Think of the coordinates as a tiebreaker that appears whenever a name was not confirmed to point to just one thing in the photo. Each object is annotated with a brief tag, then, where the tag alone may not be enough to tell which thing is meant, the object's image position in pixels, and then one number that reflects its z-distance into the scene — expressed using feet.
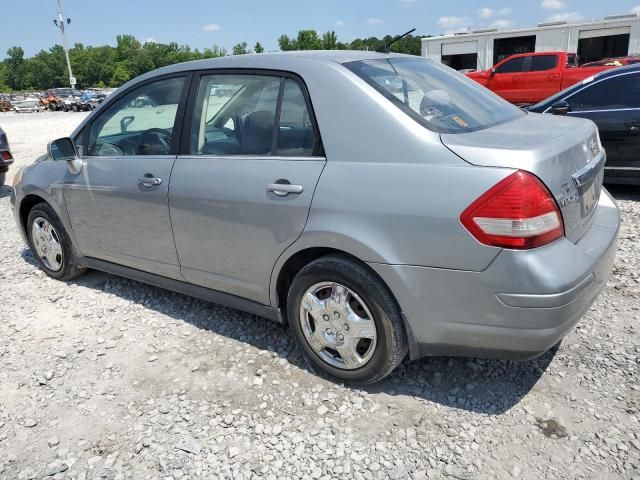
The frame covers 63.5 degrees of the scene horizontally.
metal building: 117.08
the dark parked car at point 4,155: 26.66
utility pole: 192.31
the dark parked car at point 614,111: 19.04
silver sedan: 7.22
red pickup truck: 47.62
